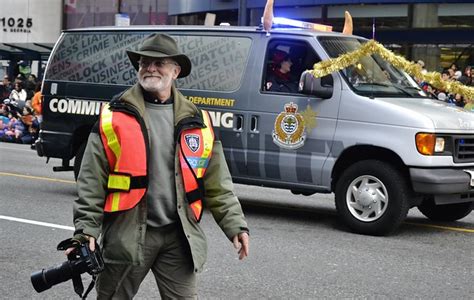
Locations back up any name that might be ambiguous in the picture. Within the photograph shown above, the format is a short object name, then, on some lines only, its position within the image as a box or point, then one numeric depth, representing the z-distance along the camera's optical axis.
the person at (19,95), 22.47
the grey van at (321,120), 8.09
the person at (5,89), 26.42
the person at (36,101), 19.09
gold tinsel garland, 8.45
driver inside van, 8.92
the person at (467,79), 15.05
